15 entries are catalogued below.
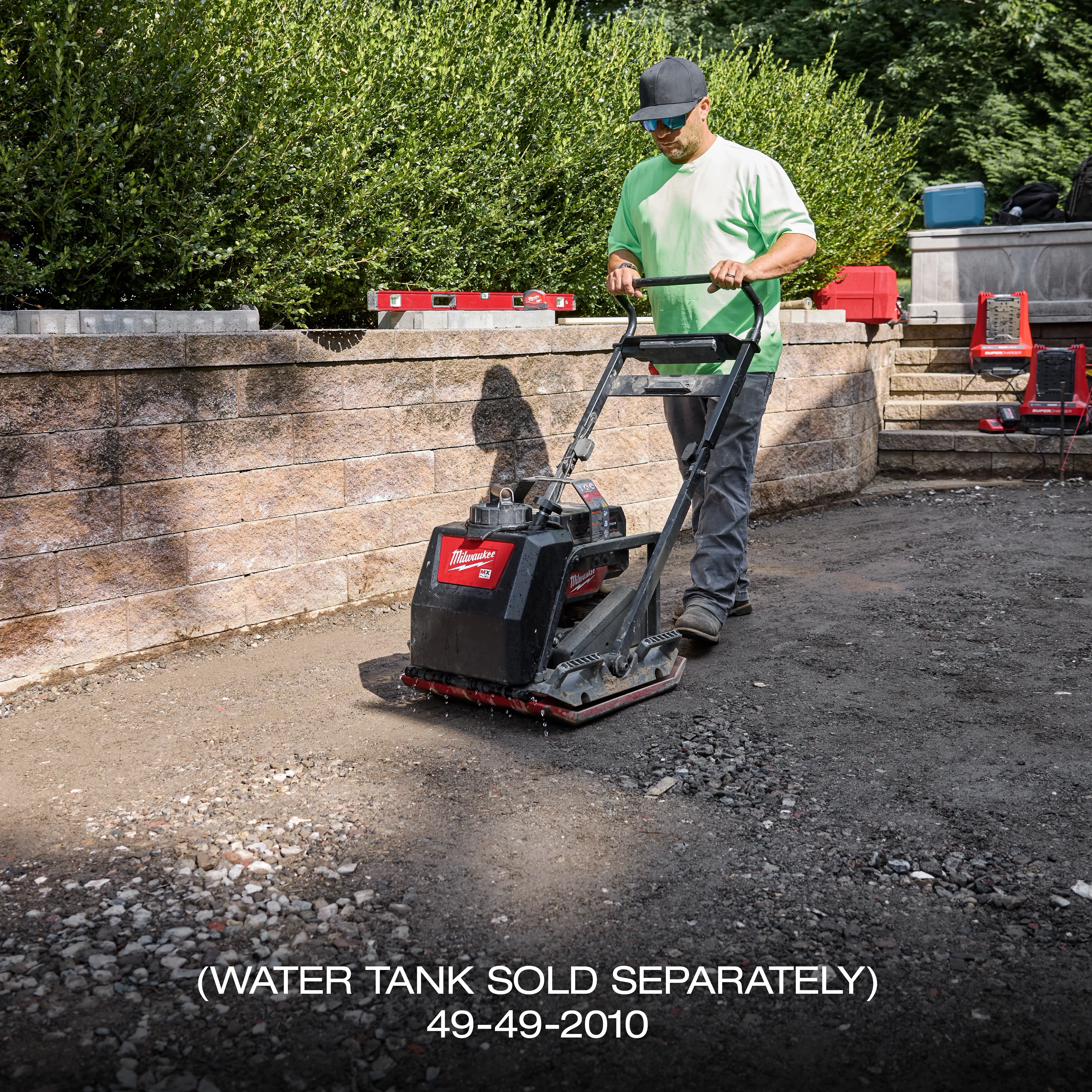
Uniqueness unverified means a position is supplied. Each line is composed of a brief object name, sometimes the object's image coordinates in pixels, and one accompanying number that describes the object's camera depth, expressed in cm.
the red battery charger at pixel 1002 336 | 992
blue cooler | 1112
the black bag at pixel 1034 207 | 1091
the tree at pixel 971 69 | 1705
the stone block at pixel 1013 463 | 916
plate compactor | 381
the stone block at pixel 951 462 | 934
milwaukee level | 561
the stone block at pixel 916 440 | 938
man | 452
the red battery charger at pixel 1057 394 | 909
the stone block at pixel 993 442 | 915
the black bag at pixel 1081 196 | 1063
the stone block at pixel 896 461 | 952
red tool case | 911
